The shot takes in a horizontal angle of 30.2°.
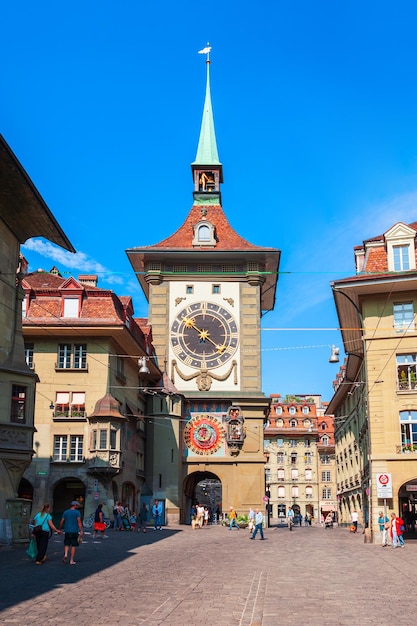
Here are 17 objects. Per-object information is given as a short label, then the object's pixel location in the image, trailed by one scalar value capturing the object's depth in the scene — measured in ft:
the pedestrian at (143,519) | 133.08
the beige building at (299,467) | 371.76
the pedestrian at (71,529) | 68.03
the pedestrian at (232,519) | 161.26
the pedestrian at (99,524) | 107.04
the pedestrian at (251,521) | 144.05
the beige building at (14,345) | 86.38
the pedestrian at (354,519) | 168.68
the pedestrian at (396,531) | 105.81
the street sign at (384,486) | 116.06
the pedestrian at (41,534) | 67.31
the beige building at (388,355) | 118.73
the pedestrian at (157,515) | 143.64
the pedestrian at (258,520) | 118.62
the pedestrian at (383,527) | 107.71
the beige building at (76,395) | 138.21
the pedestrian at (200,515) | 154.86
